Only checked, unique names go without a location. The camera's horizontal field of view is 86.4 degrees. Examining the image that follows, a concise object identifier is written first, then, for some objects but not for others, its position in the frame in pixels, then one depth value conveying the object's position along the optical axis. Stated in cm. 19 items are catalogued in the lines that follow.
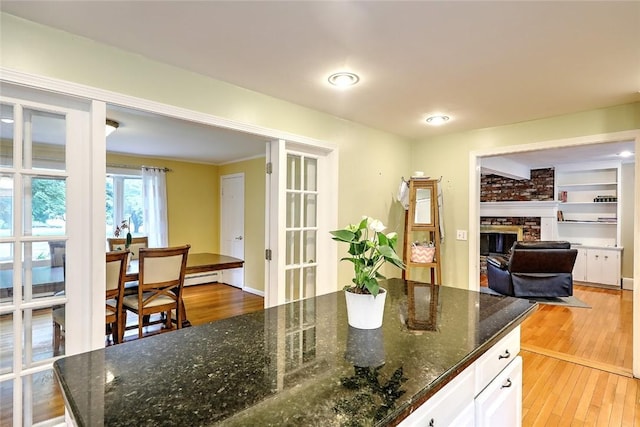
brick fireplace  694
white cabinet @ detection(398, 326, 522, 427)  103
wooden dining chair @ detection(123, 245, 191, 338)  309
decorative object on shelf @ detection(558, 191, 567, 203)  703
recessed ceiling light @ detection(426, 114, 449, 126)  311
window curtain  567
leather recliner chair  498
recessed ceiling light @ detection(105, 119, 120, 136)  341
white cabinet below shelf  604
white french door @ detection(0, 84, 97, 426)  169
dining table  324
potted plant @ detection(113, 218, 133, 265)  357
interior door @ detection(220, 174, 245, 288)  603
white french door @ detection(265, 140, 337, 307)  279
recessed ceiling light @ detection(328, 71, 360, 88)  221
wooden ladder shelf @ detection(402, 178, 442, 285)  353
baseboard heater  608
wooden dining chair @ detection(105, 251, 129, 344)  284
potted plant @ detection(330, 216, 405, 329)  135
